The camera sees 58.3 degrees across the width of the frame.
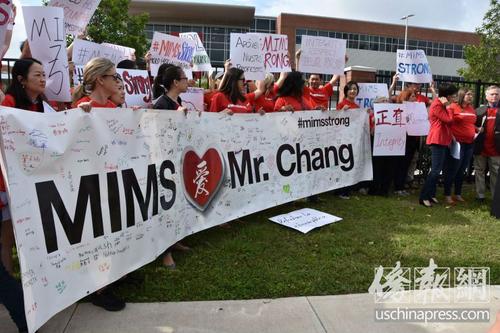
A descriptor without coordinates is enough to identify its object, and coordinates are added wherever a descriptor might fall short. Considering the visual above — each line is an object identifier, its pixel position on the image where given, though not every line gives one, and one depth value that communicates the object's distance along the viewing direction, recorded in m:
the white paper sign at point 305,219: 5.55
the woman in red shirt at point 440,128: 6.81
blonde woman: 3.70
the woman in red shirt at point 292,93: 6.51
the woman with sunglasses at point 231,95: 5.71
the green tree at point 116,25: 26.42
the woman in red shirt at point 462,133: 7.07
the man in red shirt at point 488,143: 7.32
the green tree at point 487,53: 23.91
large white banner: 2.85
